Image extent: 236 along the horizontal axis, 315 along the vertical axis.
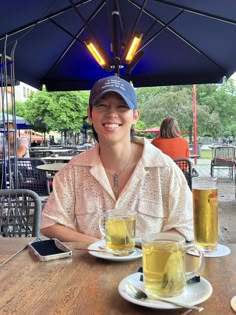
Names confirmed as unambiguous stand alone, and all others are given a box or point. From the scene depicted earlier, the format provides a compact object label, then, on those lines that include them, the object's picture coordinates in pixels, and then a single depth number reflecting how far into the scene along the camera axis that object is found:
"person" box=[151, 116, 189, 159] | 4.98
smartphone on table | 1.21
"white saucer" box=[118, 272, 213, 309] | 0.85
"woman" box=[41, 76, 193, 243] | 1.59
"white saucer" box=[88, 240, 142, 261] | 1.17
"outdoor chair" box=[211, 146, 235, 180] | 9.27
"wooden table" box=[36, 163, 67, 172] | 4.33
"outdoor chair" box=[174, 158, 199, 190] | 4.41
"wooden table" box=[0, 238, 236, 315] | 0.87
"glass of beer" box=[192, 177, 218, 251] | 1.21
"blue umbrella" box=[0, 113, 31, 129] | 15.27
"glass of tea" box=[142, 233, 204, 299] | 0.89
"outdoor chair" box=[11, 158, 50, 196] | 4.96
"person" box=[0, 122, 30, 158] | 6.57
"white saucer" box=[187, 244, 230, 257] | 1.22
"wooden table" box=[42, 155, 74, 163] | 5.95
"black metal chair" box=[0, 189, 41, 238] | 2.03
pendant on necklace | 1.67
